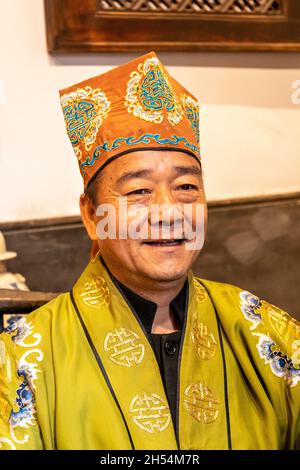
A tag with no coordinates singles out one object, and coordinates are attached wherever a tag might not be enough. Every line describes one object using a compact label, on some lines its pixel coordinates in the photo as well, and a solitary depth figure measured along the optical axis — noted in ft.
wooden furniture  5.03
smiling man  4.18
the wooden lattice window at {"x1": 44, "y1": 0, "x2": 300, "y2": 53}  6.61
